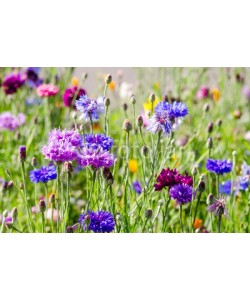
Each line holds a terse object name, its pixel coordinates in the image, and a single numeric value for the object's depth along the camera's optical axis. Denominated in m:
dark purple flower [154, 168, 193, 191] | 1.45
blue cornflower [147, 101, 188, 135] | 1.45
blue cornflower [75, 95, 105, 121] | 1.44
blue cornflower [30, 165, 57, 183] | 1.48
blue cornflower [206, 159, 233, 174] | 1.54
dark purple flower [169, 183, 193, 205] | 1.45
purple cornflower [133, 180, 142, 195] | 1.68
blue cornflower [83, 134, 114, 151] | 1.40
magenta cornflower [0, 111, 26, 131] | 1.91
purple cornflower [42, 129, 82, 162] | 1.37
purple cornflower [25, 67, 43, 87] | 2.09
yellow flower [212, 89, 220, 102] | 2.14
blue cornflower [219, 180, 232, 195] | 1.68
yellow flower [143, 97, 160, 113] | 1.89
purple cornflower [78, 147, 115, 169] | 1.38
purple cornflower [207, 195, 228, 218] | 1.46
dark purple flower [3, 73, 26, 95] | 1.96
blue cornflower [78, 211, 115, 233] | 1.41
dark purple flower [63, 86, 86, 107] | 1.73
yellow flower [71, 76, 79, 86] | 2.19
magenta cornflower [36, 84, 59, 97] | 1.81
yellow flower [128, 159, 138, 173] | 1.90
